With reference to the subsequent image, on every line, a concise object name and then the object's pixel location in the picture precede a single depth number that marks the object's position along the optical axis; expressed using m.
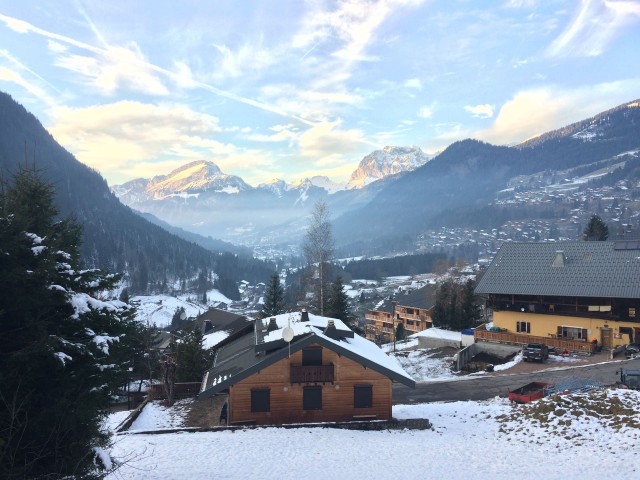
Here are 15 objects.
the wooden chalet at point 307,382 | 23.89
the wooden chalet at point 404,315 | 95.69
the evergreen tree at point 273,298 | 55.88
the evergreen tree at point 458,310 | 57.25
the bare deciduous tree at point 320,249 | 50.28
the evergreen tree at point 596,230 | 75.88
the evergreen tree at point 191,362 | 32.84
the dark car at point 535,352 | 37.50
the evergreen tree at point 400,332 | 88.75
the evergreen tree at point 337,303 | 50.03
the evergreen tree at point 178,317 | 150.24
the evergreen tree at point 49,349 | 10.15
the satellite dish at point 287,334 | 23.69
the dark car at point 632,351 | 36.47
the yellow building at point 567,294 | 39.62
